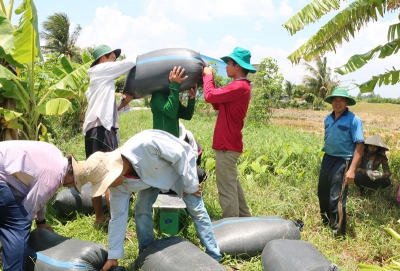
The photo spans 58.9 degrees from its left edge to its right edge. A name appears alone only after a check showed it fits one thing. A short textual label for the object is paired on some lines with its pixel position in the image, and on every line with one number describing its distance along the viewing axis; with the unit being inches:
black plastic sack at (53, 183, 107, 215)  158.1
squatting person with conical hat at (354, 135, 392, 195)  184.7
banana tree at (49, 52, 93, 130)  198.7
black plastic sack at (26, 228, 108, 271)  103.0
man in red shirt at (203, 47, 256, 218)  144.1
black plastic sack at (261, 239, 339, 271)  99.9
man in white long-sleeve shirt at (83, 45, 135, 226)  143.9
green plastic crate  138.4
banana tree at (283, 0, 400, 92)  197.8
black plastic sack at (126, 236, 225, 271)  100.7
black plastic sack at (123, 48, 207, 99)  133.6
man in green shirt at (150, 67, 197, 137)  132.0
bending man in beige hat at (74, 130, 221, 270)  98.7
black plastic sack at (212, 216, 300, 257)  125.6
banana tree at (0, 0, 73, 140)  151.6
